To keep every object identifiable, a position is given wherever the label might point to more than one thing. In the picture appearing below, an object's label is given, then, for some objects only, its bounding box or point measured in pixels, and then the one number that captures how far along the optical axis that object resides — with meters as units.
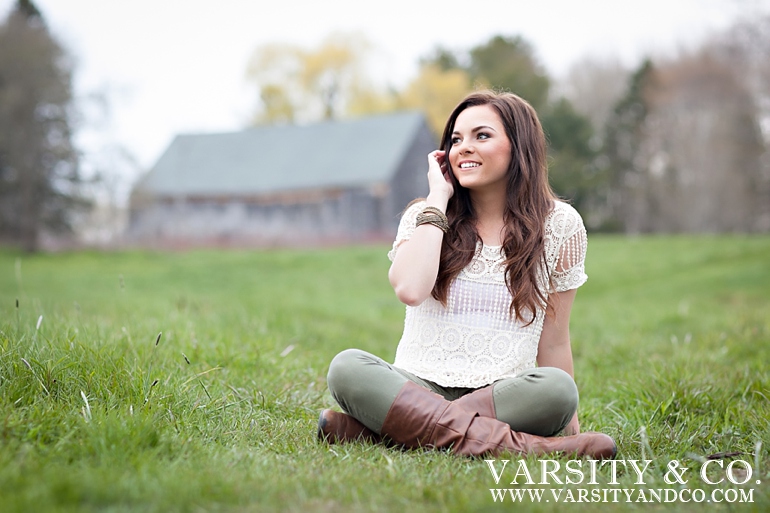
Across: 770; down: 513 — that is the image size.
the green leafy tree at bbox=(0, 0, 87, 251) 23.09
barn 27.25
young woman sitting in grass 2.61
